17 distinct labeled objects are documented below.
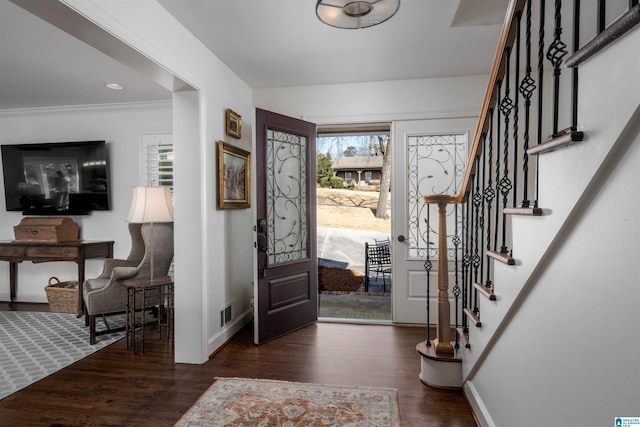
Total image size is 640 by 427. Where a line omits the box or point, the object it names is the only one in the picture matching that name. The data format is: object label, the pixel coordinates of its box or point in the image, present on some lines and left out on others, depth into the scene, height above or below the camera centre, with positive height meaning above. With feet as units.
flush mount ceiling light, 6.69 +3.78
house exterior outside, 25.41 +2.35
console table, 13.25 -1.91
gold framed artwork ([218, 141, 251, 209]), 10.31 +0.80
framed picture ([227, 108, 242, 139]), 10.89 +2.52
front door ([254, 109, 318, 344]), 10.61 -0.82
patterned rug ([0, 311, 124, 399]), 8.64 -4.30
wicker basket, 12.90 -3.60
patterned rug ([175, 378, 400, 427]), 6.53 -4.15
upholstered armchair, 10.75 -2.40
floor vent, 10.59 -3.55
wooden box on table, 13.71 -1.13
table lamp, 10.60 -0.16
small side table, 10.05 -3.09
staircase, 2.71 -0.58
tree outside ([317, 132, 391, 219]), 24.84 +3.80
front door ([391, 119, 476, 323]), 12.30 -0.03
